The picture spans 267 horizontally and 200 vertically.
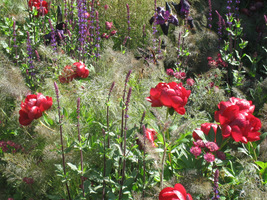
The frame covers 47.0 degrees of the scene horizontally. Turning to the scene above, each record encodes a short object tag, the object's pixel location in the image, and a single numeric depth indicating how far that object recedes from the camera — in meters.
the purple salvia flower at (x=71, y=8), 3.00
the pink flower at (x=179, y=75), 2.44
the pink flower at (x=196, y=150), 1.40
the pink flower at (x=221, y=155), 1.50
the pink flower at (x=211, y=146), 1.38
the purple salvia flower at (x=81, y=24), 2.69
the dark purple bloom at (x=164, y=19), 3.21
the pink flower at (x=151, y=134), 1.54
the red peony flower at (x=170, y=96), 1.46
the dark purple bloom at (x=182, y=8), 3.40
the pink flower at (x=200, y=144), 1.44
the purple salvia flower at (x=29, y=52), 2.57
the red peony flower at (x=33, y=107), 1.60
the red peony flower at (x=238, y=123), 1.43
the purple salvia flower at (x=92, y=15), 2.95
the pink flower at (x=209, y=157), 1.32
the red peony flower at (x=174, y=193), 1.14
